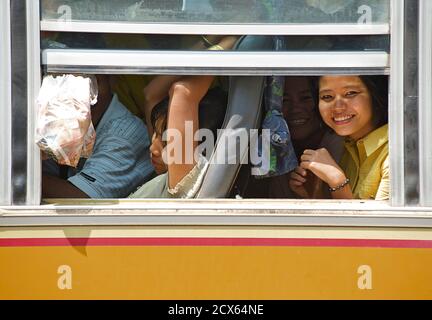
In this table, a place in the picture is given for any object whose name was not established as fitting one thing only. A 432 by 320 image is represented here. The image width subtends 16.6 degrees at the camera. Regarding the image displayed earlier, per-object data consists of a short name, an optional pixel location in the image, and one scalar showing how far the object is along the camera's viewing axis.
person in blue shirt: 5.54
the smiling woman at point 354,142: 5.45
